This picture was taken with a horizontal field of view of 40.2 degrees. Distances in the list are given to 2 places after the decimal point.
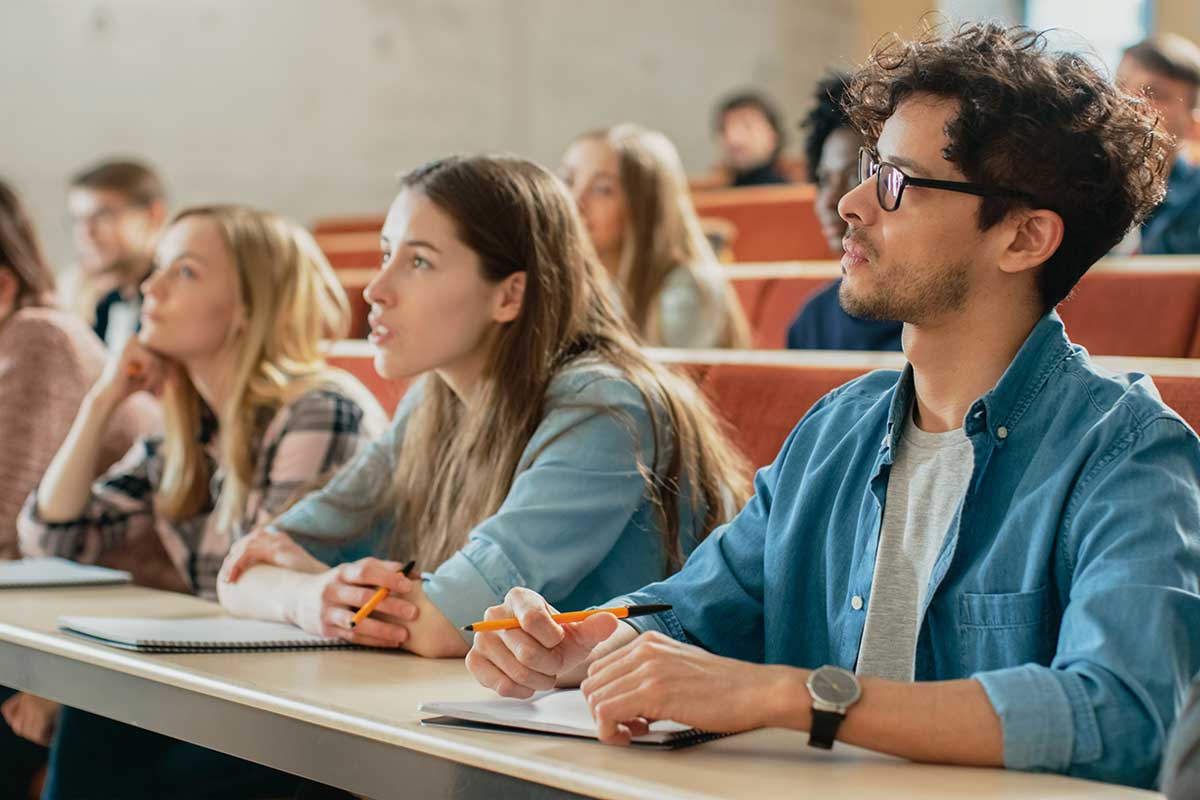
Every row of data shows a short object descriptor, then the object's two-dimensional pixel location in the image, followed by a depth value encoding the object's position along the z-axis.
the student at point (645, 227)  3.71
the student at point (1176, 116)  4.19
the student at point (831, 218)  2.97
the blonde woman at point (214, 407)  2.38
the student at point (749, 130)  7.25
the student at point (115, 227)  4.79
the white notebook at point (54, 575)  2.18
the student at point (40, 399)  2.76
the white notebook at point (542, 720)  1.23
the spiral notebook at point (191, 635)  1.64
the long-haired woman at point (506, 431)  1.82
